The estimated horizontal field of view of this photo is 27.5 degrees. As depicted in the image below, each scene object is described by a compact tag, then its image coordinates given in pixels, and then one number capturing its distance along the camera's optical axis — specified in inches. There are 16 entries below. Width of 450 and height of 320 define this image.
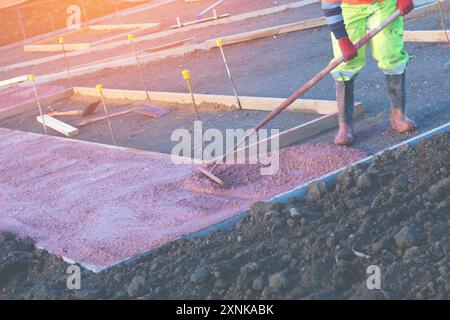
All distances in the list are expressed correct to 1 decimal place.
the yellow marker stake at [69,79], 572.0
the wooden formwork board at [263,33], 543.5
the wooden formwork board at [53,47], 753.6
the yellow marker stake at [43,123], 438.7
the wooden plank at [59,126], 418.6
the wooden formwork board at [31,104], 514.0
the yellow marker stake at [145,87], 459.2
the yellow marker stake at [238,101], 389.1
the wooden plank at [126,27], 754.7
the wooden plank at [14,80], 621.2
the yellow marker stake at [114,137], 342.0
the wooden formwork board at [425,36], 407.3
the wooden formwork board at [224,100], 347.6
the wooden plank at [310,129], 304.7
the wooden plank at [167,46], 626.8
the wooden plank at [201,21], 702.5
